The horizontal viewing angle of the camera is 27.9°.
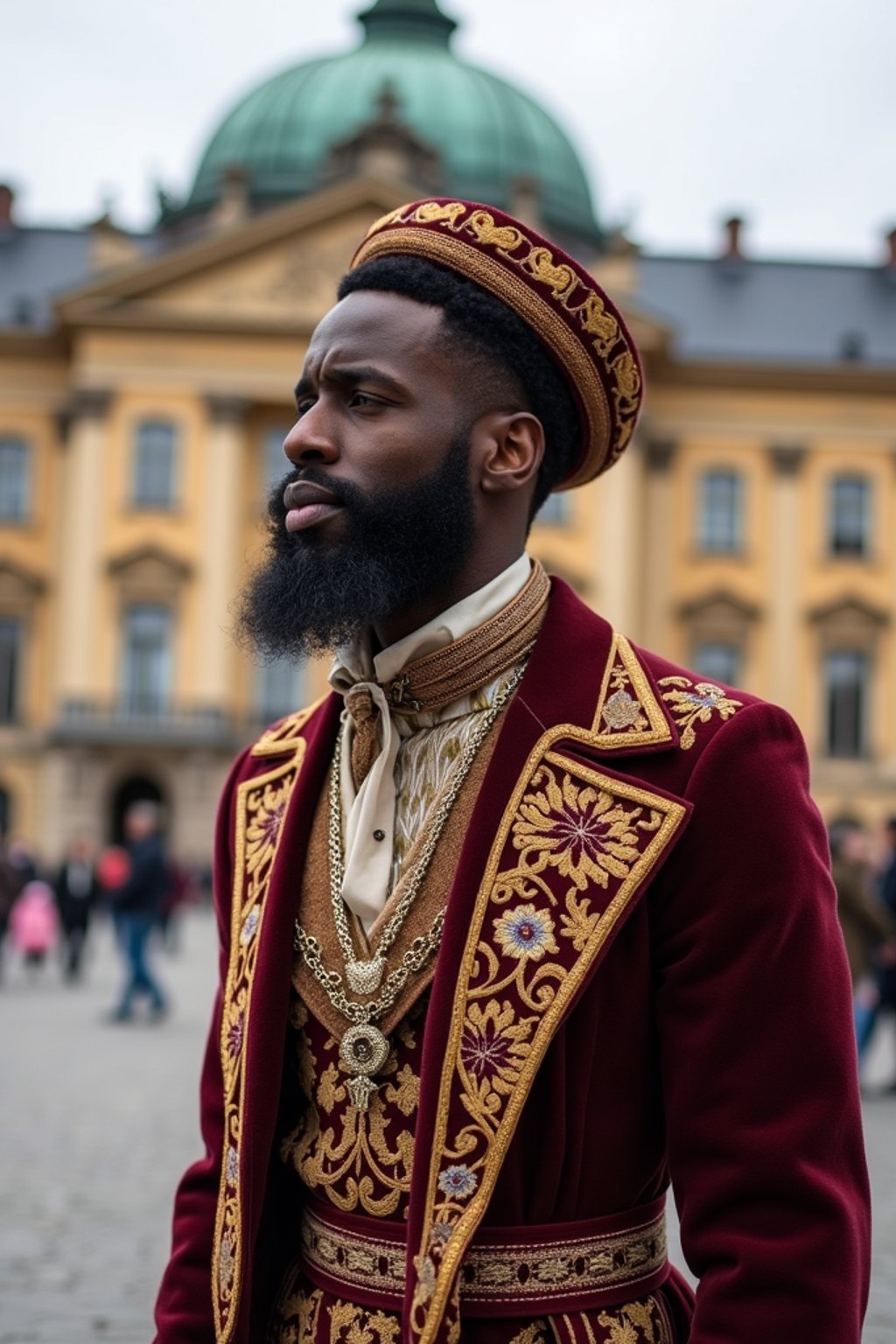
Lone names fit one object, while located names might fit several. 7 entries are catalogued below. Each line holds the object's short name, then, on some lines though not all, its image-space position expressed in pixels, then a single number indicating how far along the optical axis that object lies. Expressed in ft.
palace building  125.80
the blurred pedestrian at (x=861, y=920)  34.65
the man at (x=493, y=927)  5.84
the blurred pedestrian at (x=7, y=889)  54.60
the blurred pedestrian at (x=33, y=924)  62.18
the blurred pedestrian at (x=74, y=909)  60.90
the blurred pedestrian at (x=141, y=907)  45.47
